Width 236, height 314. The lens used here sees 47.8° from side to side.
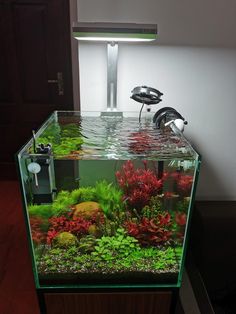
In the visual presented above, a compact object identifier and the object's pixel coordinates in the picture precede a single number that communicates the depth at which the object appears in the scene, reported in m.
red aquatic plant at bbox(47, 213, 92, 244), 0.95
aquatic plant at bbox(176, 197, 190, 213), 0.87
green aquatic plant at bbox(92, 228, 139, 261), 0.95
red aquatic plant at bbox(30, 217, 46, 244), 0.88
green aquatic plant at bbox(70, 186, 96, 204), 0.98
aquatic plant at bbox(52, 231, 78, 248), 0.95
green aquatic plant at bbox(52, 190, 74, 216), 0.94
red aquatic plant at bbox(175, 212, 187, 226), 0.90
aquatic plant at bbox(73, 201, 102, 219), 0.96
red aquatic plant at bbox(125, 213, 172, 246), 0.96
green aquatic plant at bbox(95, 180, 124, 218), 0.95
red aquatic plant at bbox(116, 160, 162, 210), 0.94
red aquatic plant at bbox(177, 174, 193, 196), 0.85
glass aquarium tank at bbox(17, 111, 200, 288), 0.91
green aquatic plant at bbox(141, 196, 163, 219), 0.96
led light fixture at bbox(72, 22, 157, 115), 0.96
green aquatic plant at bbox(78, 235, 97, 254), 0.95
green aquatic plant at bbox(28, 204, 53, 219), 0.86
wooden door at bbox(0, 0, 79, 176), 2.32
